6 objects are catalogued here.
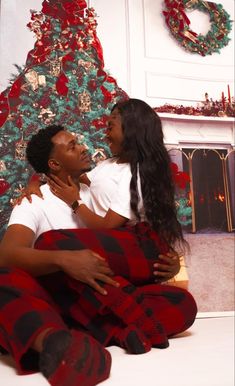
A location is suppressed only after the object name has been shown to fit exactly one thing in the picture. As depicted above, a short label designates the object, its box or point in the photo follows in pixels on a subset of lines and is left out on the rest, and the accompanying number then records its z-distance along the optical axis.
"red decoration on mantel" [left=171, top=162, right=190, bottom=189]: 2.41
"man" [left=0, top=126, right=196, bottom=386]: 1.12
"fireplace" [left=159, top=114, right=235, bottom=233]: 2.45
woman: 1.79
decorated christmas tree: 2.15
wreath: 2.49
